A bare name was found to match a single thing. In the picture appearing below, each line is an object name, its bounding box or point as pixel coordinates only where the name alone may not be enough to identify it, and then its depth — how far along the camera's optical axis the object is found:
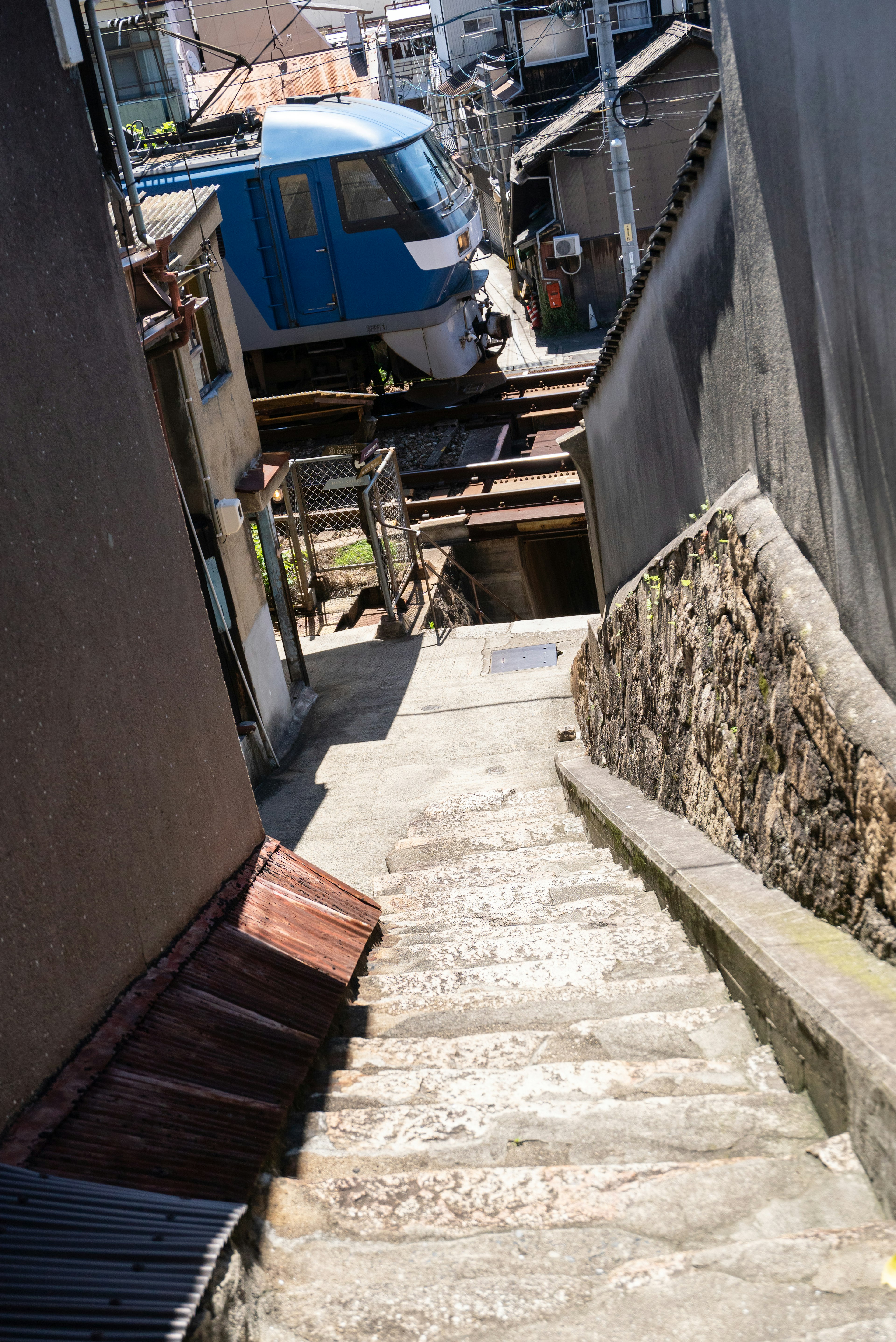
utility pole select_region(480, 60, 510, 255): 29.67
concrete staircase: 2.00
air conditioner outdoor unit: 23.88
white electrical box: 9.69
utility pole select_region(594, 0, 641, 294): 14.77
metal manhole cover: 11.98
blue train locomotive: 16.53
